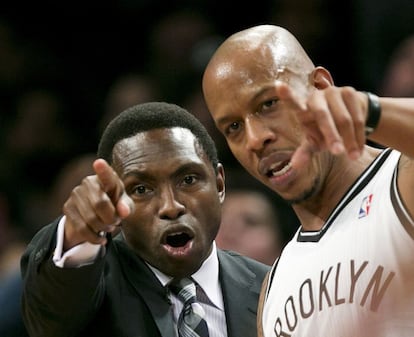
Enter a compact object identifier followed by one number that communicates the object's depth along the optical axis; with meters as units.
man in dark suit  7.36
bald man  7.26
